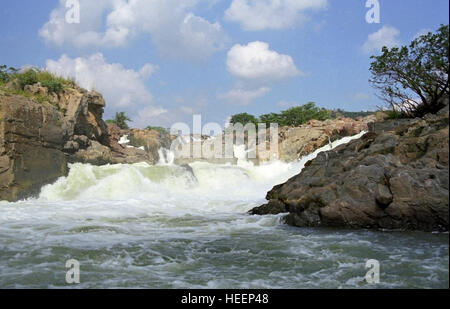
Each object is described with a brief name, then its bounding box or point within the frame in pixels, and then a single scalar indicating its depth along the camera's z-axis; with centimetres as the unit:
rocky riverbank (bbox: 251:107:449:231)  656
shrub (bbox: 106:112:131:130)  3694
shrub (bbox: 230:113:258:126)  3549
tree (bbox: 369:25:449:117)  1170
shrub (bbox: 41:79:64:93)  1744
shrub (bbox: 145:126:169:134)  4024
